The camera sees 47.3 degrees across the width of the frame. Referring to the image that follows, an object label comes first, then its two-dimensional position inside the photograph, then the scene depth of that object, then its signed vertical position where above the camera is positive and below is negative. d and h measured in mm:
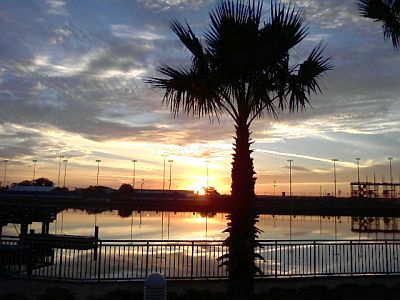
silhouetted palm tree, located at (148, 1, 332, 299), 9625 +2934
